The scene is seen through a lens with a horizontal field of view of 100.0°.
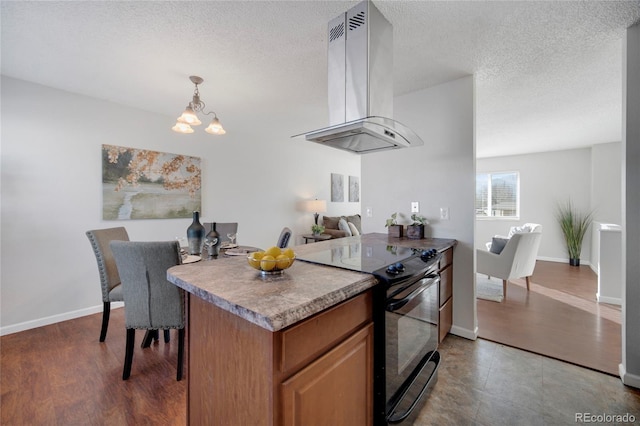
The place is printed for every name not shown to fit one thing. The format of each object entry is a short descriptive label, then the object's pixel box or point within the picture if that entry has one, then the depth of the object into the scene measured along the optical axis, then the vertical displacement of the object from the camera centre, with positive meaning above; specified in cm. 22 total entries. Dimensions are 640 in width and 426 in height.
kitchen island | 84 -49
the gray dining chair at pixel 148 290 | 176 -53
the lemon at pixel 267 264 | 117 -23
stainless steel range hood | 163 +86
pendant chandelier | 232 +82
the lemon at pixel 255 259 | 120 -21
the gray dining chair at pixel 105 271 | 226 -52
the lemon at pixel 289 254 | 124 -20
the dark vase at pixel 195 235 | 235 -21
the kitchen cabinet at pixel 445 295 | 219 -71
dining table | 221 -38
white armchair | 325 -58
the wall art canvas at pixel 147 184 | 309 +35
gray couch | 530 -30
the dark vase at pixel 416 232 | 261 -19
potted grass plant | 526 -29
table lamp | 518 +12
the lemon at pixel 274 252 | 124 -19
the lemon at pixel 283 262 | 118 -22
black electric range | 123 -57
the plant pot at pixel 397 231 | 274 -19
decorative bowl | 117 -23
